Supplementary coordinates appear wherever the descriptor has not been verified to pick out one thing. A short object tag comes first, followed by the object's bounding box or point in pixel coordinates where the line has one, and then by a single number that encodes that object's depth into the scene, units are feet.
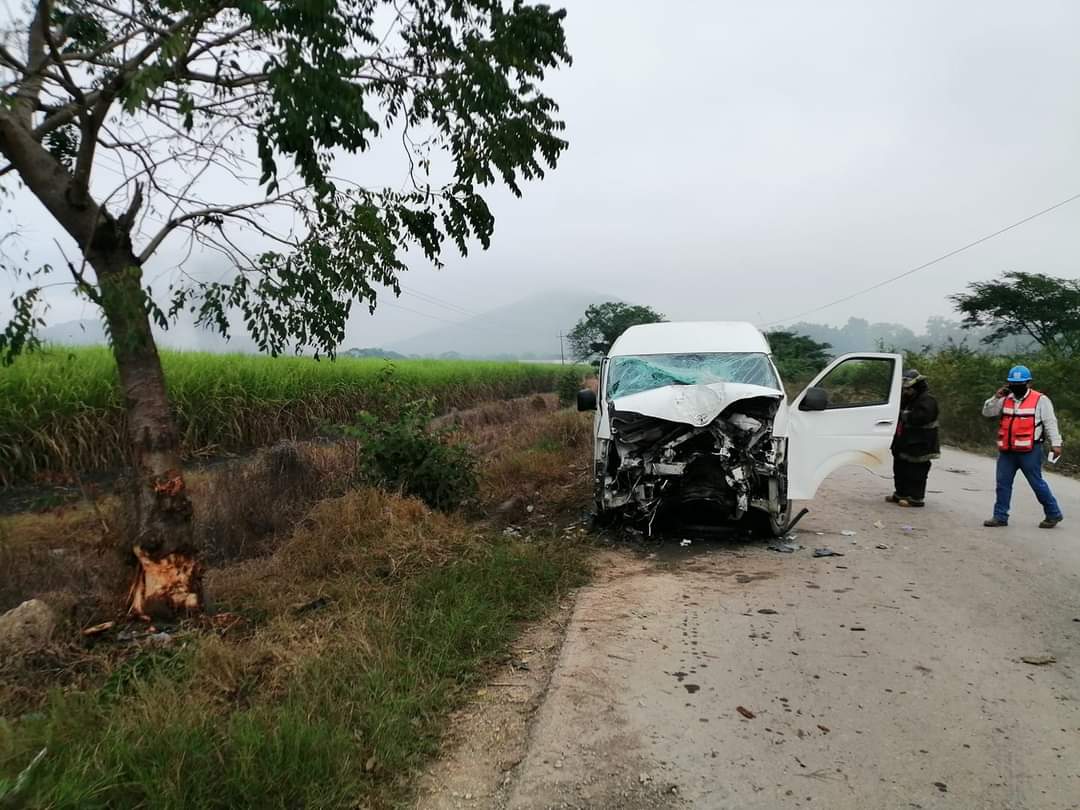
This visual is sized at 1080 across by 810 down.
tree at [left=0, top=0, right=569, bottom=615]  10.97
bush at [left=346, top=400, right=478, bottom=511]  21.61
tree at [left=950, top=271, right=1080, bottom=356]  71.82
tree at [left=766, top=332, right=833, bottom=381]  105.70
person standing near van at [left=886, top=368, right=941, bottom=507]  25.64
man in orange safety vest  21.18
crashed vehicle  19.12
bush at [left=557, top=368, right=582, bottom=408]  84.48
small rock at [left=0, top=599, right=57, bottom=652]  11.14
